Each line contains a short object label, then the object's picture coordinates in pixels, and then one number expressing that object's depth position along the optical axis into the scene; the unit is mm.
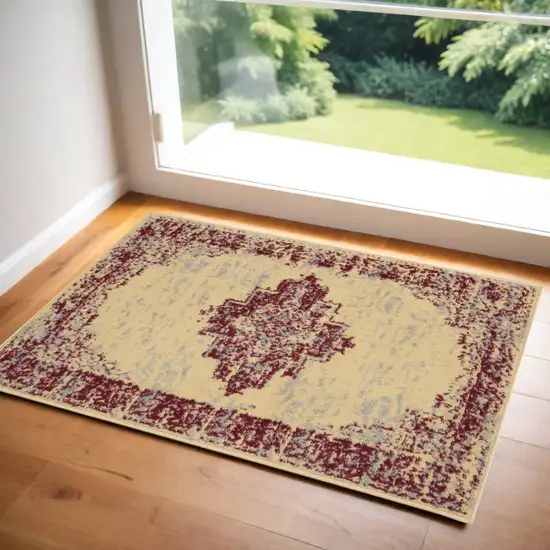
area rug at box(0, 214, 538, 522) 1846
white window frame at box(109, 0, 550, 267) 2572
